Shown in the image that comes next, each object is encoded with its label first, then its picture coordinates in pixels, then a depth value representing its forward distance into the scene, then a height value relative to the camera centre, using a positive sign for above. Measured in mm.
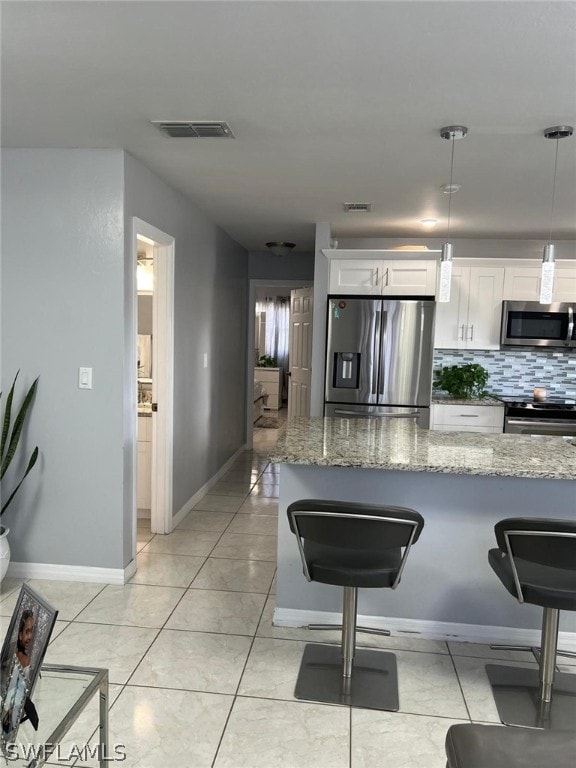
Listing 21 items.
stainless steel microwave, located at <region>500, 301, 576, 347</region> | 5031 +151
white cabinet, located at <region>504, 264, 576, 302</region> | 5031 +515
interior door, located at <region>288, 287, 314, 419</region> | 6496 -193
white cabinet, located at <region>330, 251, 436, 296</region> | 4961 +534
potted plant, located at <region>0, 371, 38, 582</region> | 3127 -643
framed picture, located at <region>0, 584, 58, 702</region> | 1313 -745
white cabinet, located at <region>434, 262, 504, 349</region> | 5145 +261
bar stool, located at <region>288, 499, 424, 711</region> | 2121 -889
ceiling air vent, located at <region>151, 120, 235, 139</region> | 2648 +971
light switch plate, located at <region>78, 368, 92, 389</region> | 3254 -280
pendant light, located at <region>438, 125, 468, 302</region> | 2609 +376
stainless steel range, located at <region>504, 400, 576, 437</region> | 4934 -691
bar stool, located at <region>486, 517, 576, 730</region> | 2033 -947
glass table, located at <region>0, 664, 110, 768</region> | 1363 -986
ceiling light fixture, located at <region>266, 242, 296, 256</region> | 6113 +942
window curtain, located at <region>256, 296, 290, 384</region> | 11914 +167
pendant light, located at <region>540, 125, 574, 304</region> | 2557 +353
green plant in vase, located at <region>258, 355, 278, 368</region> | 10945 -557
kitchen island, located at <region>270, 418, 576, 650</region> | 2711 -959
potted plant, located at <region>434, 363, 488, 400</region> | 5262 -395
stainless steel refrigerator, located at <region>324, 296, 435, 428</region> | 4941 -160
